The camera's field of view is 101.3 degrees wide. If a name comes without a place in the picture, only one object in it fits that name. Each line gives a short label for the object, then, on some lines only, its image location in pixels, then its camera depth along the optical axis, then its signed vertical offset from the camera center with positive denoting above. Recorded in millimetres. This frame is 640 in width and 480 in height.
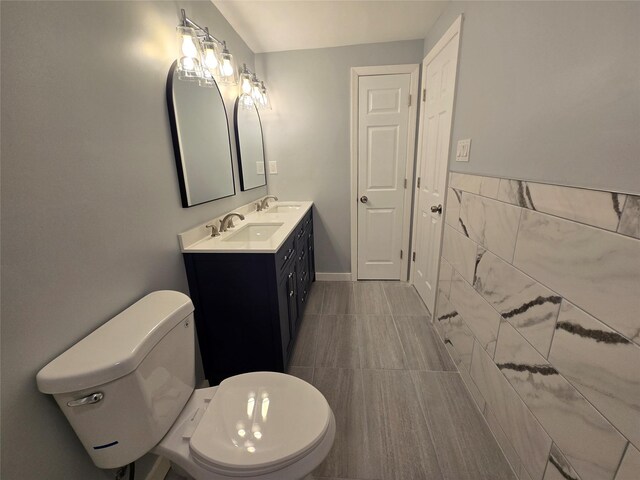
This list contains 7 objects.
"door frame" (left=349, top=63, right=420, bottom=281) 2365 +141
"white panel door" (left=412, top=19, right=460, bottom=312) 1768 +56
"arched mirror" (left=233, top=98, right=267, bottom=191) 2049 +175
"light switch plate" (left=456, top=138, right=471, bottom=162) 1503 +76
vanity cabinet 1395 -764
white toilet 708 -795
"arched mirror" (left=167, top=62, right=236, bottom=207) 1306 +160
